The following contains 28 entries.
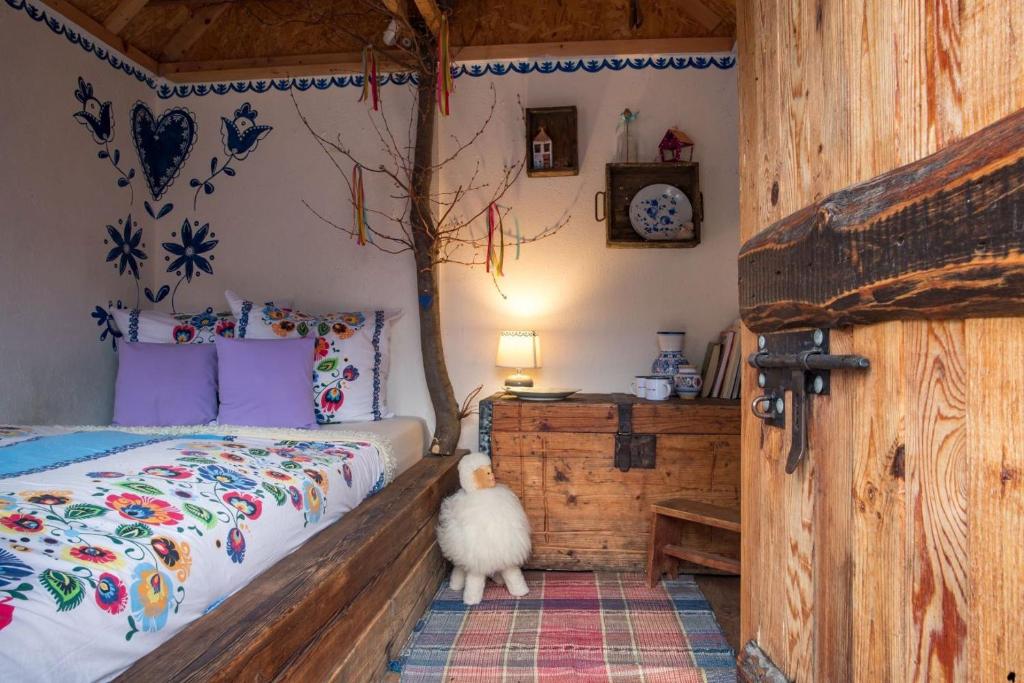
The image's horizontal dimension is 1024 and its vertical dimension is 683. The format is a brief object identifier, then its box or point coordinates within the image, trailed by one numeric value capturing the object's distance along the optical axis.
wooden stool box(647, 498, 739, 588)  2.33
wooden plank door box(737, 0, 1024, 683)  0.57
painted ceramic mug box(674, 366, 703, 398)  2.82
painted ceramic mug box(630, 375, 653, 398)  2.81
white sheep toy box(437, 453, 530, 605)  2.38
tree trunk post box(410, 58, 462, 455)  2.96
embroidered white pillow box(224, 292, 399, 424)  2.79
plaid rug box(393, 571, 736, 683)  1.94
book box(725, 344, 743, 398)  2.82
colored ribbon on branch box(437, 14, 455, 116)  2.64
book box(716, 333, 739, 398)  2.82
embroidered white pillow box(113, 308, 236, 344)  2.91
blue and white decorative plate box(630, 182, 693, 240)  3.04
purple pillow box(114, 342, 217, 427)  2.54
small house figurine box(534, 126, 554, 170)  3.07
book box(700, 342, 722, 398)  2.91
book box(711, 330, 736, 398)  2.83
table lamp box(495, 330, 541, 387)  2.93
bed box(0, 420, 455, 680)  1.02
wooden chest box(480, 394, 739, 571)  2.66
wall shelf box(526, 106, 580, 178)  3.09
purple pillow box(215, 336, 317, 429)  2.53
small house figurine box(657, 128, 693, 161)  3.01
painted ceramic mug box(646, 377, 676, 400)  2.76
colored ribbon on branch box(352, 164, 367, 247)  3.10
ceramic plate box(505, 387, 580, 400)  2.82
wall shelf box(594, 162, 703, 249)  3.03
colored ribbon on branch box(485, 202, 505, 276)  3.11
